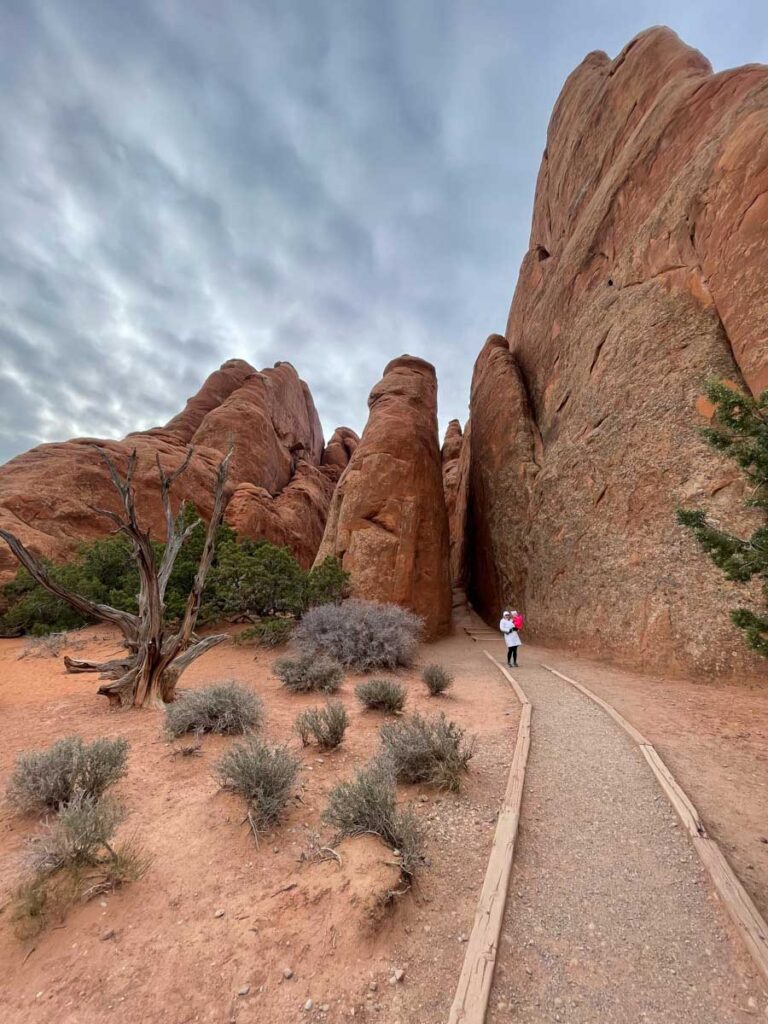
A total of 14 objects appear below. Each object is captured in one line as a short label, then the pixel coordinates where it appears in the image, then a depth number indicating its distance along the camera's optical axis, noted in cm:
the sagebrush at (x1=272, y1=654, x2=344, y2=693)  797
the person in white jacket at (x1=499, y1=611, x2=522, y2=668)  1085
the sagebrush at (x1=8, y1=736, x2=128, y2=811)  365
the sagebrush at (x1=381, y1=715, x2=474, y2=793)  423
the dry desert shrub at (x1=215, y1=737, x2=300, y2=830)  353
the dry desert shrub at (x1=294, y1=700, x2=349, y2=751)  512
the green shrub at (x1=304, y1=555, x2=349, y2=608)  1327
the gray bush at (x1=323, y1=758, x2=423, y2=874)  301
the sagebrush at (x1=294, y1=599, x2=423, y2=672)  995
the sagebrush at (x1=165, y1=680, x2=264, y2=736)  551
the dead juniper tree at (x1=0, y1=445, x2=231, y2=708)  685
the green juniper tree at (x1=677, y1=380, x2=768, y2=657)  372
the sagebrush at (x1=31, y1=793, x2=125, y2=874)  278
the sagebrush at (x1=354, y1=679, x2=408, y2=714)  667
